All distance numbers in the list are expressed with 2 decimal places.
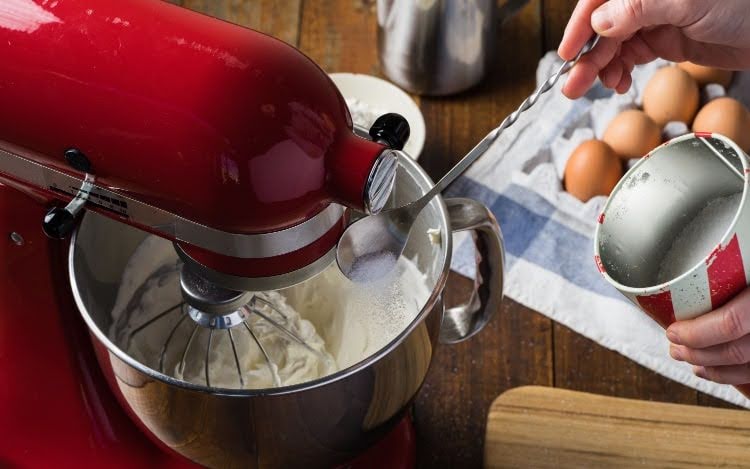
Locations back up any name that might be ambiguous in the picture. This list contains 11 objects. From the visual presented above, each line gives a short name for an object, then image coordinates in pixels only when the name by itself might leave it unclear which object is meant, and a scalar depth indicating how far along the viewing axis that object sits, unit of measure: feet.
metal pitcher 3.63
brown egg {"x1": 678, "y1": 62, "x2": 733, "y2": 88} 3.63
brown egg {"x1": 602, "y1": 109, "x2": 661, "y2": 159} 3.43
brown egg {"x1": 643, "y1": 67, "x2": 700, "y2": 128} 3.52
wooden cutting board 2.63
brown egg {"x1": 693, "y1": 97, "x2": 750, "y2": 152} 3.40
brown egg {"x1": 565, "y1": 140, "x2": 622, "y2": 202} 3.36
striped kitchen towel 3.09
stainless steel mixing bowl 1.92
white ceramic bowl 3.64
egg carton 3.49
